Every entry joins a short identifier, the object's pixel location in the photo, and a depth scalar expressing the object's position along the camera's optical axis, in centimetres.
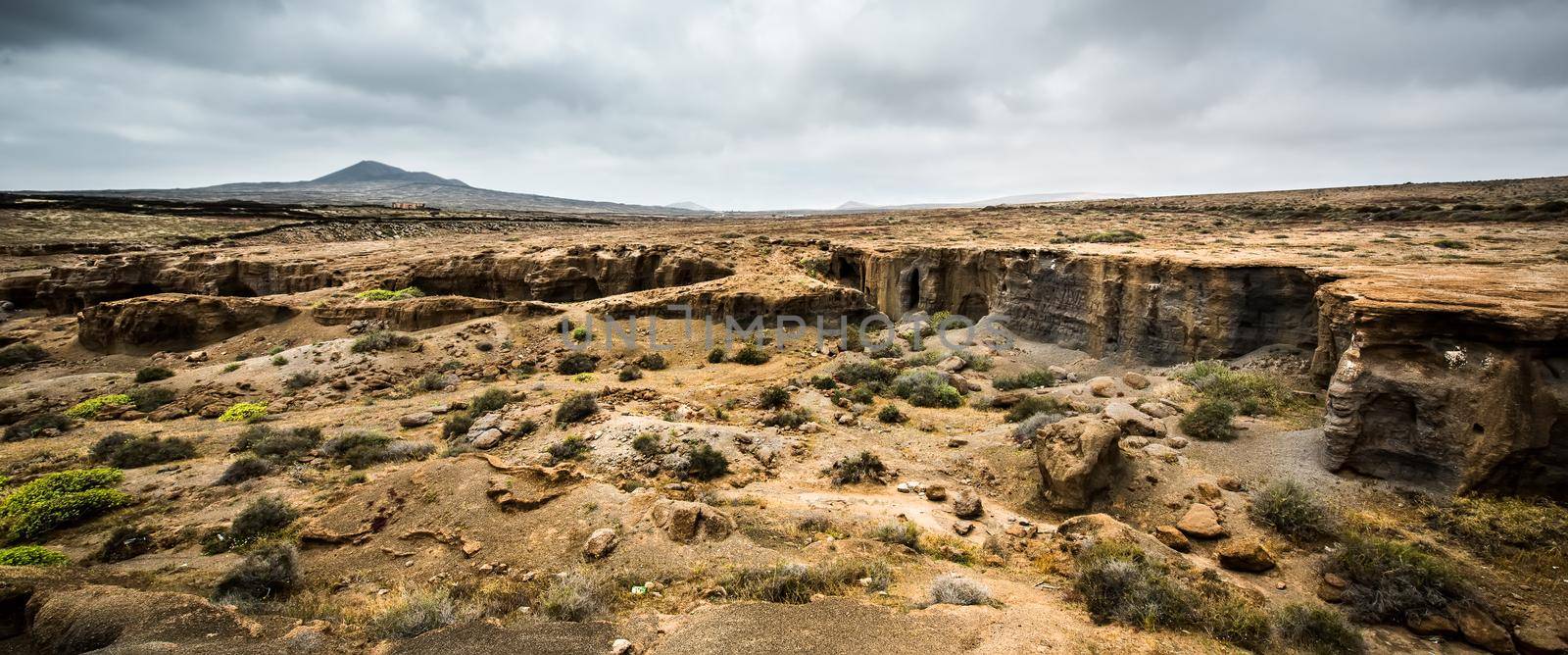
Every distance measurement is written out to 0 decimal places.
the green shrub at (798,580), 677
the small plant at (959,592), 658
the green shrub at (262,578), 727
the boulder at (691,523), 833
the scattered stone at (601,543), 805
